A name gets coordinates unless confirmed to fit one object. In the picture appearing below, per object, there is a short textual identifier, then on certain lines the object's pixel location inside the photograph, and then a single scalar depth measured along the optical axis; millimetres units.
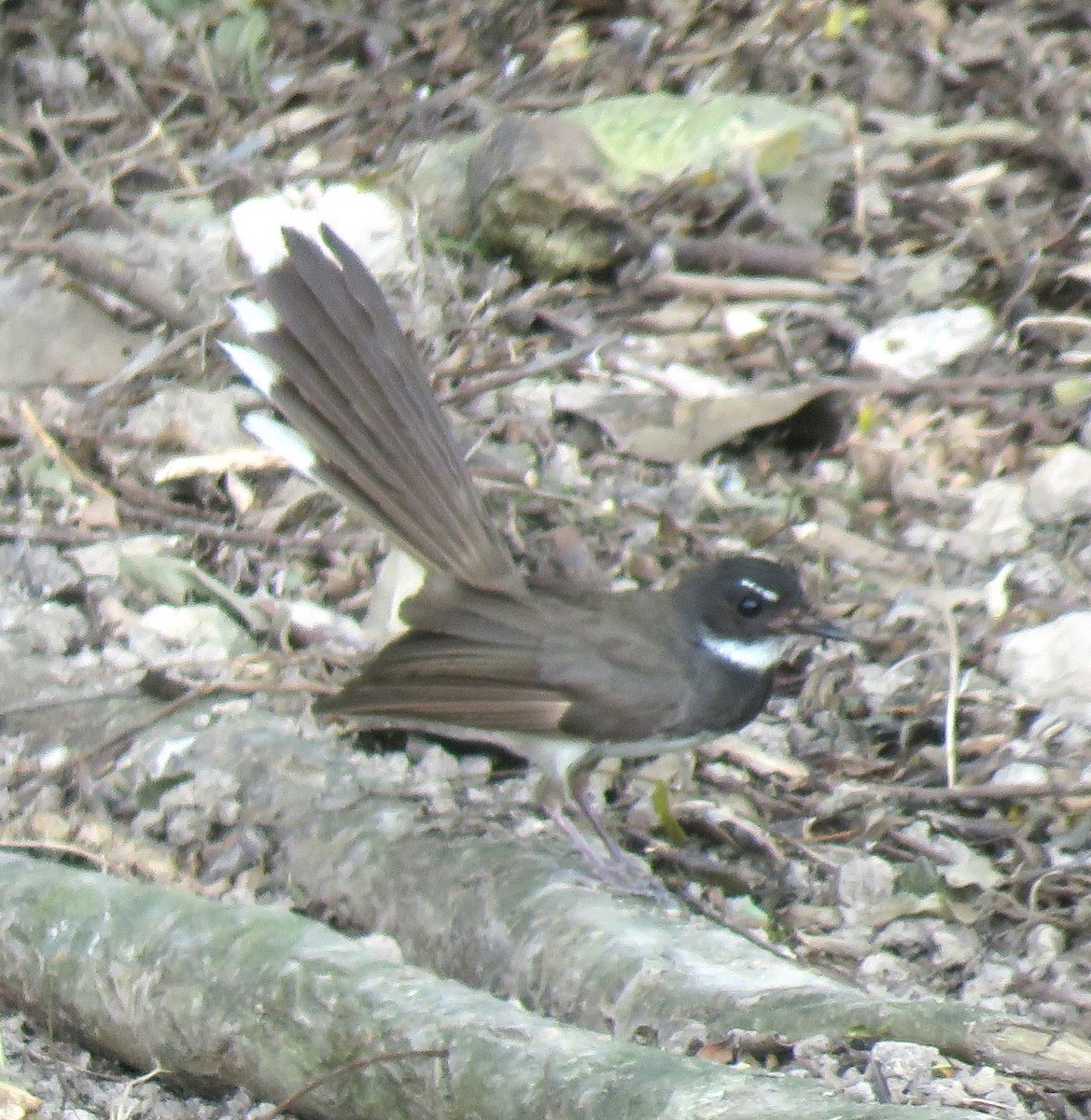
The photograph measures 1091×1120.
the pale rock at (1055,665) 11055
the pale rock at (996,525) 12367
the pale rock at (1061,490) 12445
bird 10422
